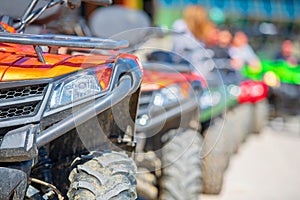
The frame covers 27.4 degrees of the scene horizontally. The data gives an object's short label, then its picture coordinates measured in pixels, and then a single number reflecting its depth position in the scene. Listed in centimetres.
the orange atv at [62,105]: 283
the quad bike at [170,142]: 441
